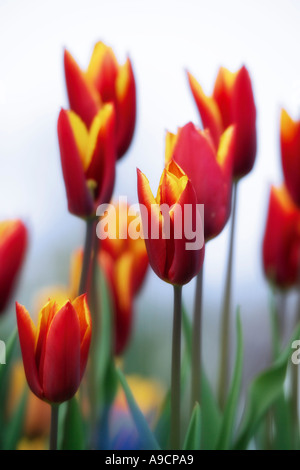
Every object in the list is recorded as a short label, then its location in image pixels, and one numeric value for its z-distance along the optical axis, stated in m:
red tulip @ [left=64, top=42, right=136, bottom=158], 1.32
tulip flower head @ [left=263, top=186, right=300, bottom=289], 1.47
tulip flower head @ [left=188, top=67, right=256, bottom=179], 1.32
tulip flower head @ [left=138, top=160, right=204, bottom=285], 1.24
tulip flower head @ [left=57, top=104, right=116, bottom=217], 1.29
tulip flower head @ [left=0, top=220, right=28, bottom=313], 1.36
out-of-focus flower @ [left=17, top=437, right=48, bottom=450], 1.47
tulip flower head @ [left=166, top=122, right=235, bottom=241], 1.27
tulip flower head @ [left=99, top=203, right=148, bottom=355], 1.41
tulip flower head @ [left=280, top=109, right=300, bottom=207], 1.39
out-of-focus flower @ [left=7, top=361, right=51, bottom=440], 1.50
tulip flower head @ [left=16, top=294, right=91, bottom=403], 1.24
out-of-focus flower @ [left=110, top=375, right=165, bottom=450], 1.45
